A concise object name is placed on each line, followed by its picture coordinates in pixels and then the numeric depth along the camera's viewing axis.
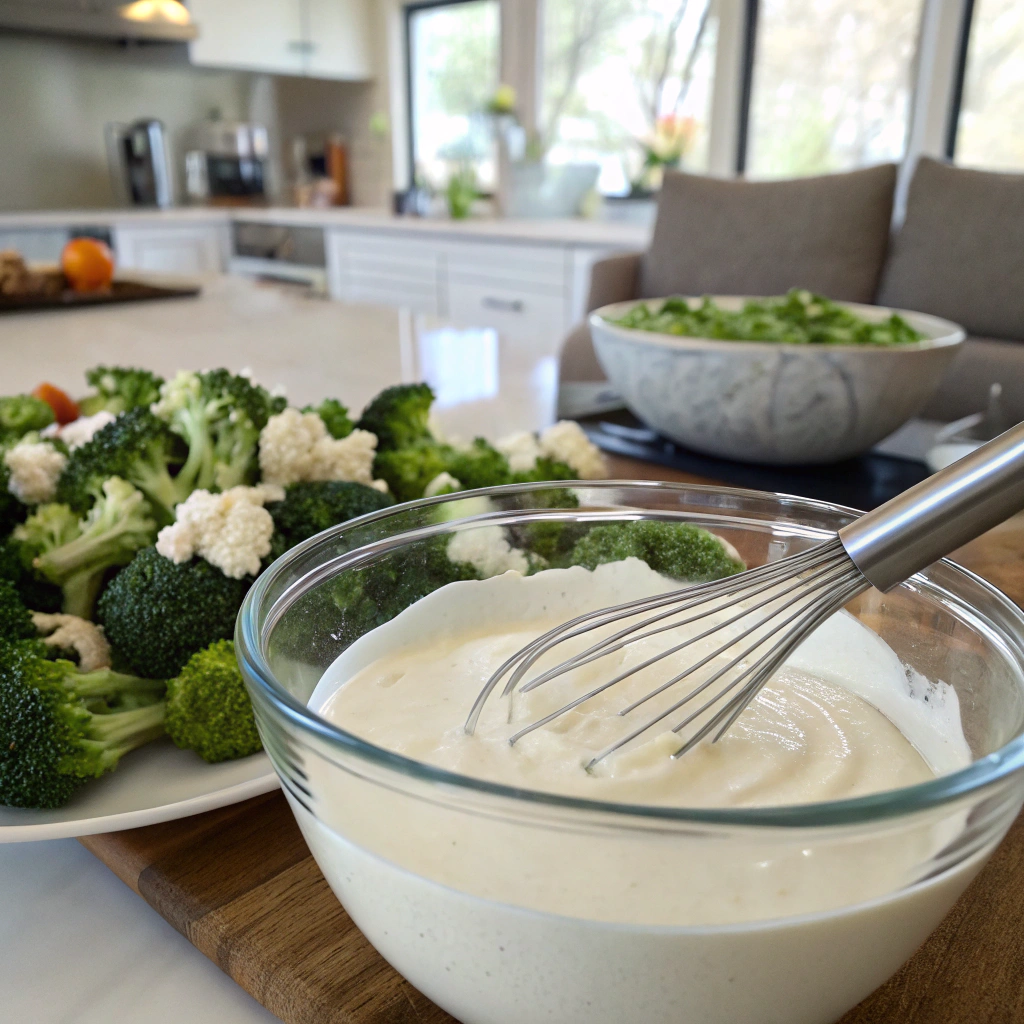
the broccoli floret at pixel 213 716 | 0.55
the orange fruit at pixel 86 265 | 2.28
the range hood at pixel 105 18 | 4.60
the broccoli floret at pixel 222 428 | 0.74
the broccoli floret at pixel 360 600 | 0.50
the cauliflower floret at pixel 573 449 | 0.88
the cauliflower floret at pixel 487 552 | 0.58
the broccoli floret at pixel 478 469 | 0.83
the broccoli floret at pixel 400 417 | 0.87
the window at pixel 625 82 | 4.27
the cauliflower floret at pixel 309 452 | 0.73
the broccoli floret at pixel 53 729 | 0.50
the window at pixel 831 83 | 3.67
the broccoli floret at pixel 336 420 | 0.84
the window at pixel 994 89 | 3.36
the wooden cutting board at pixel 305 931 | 0.43
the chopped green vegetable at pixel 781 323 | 1.05
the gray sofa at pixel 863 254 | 2.66
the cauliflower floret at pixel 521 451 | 0.86
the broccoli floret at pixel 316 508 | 0.68
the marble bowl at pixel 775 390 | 1.02
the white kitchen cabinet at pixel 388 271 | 4.52
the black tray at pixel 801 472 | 1.03
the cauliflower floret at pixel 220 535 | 0.62
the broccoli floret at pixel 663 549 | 0.58
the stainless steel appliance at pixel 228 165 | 5.62
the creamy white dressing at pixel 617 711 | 0.41
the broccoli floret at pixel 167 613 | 0.61
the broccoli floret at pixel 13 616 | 0.59
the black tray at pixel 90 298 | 2.13
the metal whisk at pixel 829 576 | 0.35
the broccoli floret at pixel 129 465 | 0.71
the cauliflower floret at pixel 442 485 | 0.78
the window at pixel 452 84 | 5.17
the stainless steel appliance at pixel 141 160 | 5.30
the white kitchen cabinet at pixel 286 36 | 5.00
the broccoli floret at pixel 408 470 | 0.82
